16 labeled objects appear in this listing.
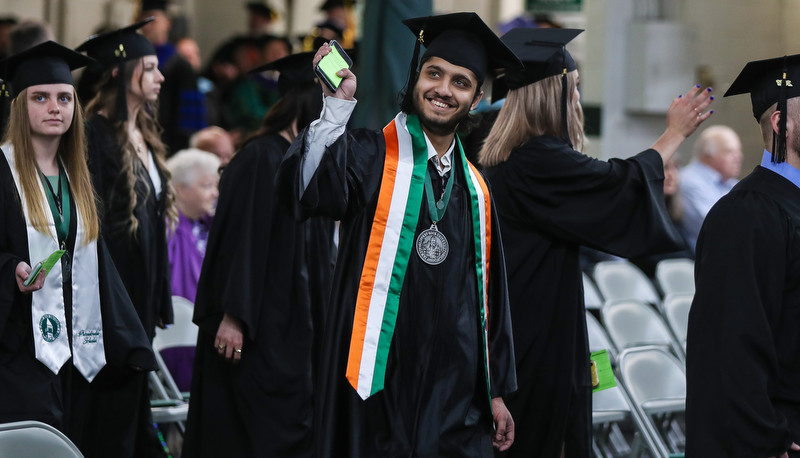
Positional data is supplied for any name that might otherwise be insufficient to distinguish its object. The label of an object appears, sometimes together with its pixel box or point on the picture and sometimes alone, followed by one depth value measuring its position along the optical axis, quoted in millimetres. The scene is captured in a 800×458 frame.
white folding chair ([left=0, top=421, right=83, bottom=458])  7043
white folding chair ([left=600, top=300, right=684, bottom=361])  13344
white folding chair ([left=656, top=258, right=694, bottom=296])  16734
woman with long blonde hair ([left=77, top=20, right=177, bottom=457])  9945
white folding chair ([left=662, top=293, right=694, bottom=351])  13961
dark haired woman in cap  10398
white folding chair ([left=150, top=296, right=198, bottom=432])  11141
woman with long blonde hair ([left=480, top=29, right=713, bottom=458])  8883
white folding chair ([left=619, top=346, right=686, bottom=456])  11000
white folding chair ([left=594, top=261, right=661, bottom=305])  15961
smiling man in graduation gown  7035
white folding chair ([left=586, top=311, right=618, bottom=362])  12258
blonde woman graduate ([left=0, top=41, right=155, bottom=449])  8695
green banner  21016
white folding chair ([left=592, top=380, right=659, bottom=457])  10323
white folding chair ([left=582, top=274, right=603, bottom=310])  15222
